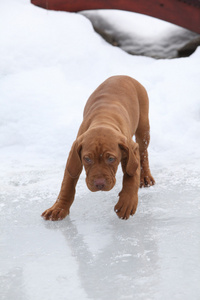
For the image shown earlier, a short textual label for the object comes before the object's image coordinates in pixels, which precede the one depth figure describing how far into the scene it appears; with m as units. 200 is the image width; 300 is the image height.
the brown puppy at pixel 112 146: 6.27
